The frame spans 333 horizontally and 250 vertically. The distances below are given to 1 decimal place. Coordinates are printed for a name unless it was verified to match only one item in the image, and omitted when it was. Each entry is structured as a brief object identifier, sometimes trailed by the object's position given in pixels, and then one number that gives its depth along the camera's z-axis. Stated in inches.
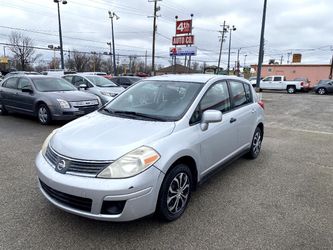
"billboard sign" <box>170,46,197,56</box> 931.7
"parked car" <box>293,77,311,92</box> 1168.8
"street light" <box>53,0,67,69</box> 965.8
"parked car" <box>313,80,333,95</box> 1104.8
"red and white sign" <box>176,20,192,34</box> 1002.7
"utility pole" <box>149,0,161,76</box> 1149.4
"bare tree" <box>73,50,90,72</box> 2755.9
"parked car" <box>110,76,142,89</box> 666.4
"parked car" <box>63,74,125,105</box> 424.3
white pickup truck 1151.8
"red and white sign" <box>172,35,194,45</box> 952.3
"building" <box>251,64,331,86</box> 1647.4
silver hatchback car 101.0
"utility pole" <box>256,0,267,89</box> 690.6
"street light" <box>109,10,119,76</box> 1413.6
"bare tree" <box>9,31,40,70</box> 1913.1
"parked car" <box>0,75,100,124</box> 312.0
